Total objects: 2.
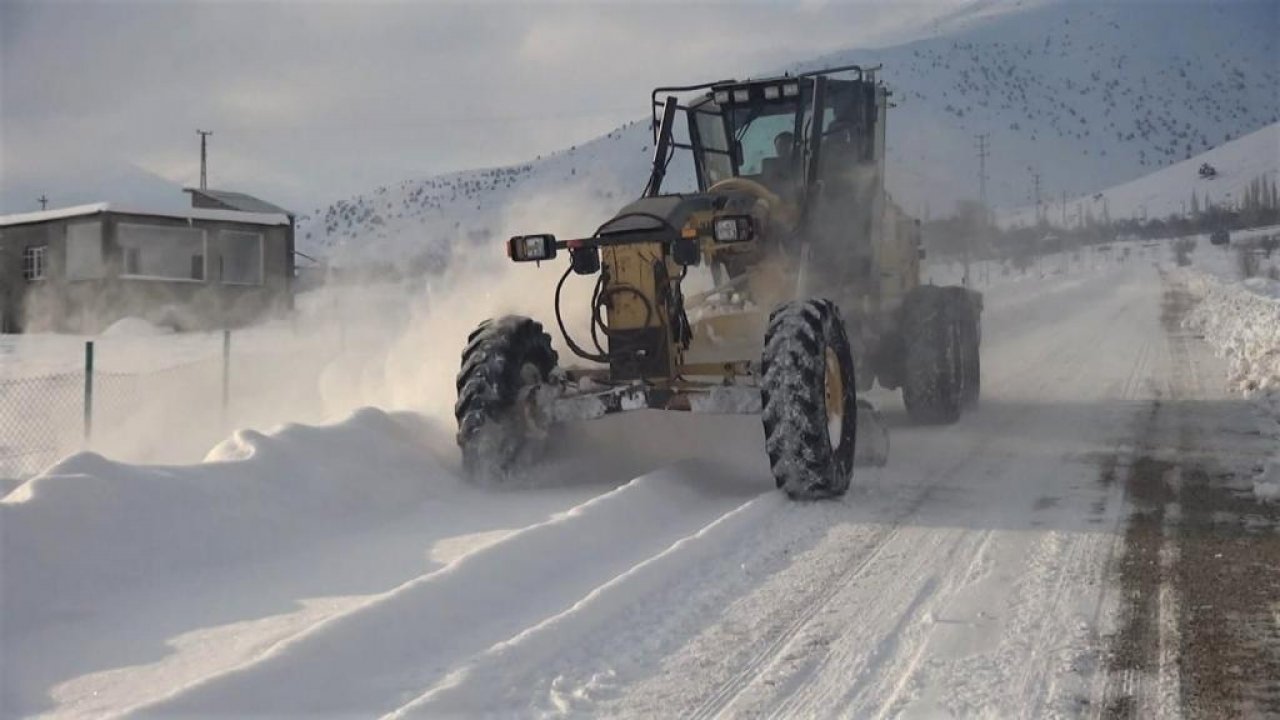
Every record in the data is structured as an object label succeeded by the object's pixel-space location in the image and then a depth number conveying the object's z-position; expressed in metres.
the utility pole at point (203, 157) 50.12
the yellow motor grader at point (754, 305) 7.54
